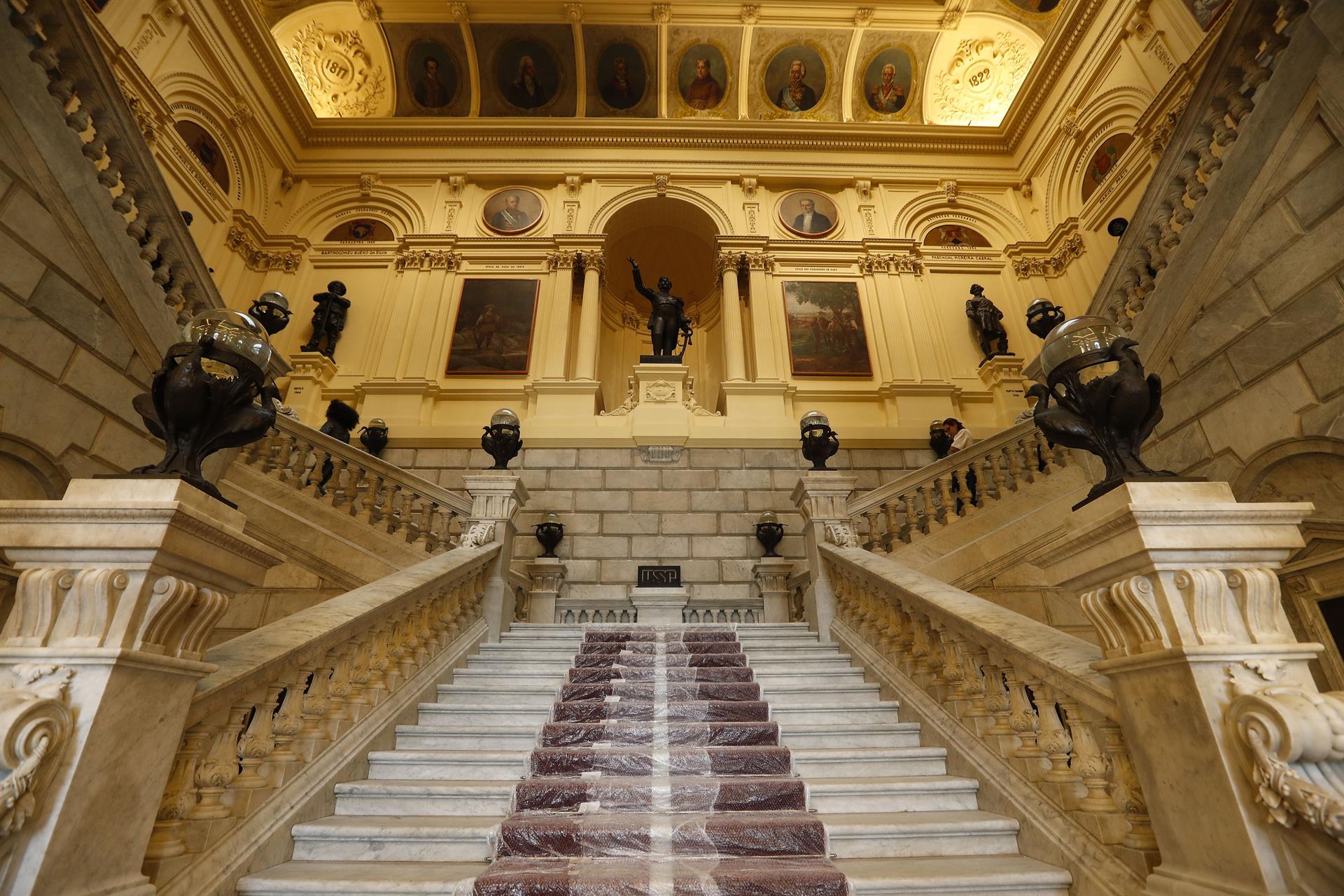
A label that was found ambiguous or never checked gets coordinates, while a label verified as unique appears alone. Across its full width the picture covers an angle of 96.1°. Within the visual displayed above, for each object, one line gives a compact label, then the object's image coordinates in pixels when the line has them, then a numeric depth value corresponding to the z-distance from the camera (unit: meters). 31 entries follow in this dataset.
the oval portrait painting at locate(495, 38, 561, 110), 13.55
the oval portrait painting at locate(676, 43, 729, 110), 13.77
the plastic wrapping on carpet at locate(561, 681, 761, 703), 4.12
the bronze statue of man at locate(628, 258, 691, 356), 10.41
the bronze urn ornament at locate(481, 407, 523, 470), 6.40
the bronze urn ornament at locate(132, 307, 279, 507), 2.13
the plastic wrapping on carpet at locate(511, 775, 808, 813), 2.86
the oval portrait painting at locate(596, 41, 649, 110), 13.62
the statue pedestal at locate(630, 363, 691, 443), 9.64
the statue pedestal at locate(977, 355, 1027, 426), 10.77
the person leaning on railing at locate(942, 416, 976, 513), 7.16
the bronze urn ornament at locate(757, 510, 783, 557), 8.38
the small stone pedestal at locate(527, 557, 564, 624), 7.43
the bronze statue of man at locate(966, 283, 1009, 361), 11.24
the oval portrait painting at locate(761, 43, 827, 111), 13.76
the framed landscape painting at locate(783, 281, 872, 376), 11.23
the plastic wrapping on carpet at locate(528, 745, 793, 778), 3.19
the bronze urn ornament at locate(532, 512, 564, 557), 8.38
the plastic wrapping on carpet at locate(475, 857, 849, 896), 2.18
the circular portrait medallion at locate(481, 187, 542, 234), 12.59
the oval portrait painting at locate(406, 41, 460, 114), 13.46
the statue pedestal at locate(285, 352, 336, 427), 10.30
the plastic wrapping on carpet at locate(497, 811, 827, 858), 2.51
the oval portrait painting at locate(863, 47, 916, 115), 13.76
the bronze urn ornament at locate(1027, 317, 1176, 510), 2.29
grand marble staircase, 2.26
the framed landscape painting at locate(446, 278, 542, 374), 11.07
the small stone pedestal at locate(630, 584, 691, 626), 7.27
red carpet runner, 2.25
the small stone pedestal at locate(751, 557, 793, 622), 7.60
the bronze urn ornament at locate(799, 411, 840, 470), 7.07
